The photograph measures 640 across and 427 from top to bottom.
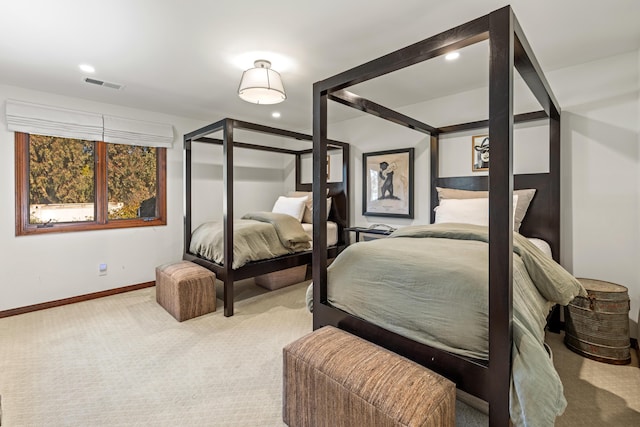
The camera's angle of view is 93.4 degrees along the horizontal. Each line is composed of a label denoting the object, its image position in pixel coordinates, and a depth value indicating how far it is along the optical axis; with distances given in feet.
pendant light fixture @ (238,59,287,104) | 8.06
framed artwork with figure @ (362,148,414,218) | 12.57
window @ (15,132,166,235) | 10.66
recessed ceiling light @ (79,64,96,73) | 8.55
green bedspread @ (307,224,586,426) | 3.87
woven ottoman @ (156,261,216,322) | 9.59
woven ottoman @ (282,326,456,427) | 3.85
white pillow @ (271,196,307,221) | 14.51
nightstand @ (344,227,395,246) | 11.72
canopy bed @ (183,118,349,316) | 9.98
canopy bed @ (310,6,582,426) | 3.75
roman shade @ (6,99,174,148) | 10.16
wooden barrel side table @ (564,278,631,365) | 7.02
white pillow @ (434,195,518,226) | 8.95
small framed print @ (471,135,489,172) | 10.55
